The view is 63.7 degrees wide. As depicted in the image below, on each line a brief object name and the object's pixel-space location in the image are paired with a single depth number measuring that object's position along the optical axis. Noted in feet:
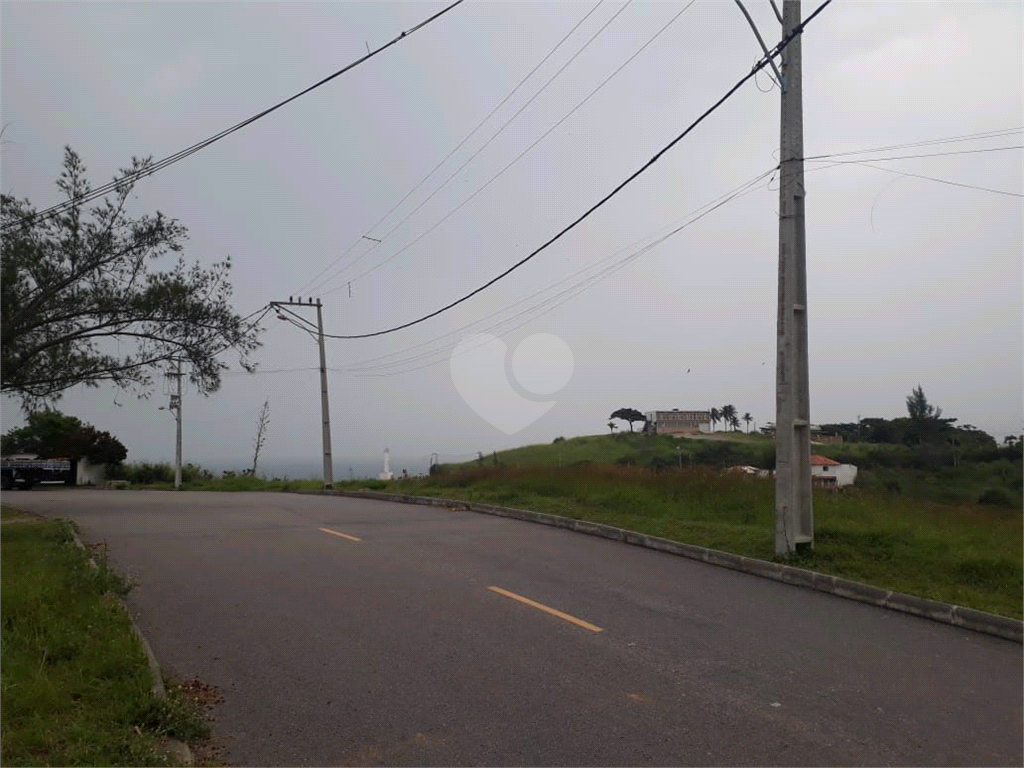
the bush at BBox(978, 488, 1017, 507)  44.91
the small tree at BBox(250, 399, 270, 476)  167.99
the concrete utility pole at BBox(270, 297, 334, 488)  105.40
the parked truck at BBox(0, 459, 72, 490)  139.54
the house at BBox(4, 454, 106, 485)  156.96
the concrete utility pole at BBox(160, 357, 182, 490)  146.22
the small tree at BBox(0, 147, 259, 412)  54.44
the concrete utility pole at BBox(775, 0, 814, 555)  37.29
